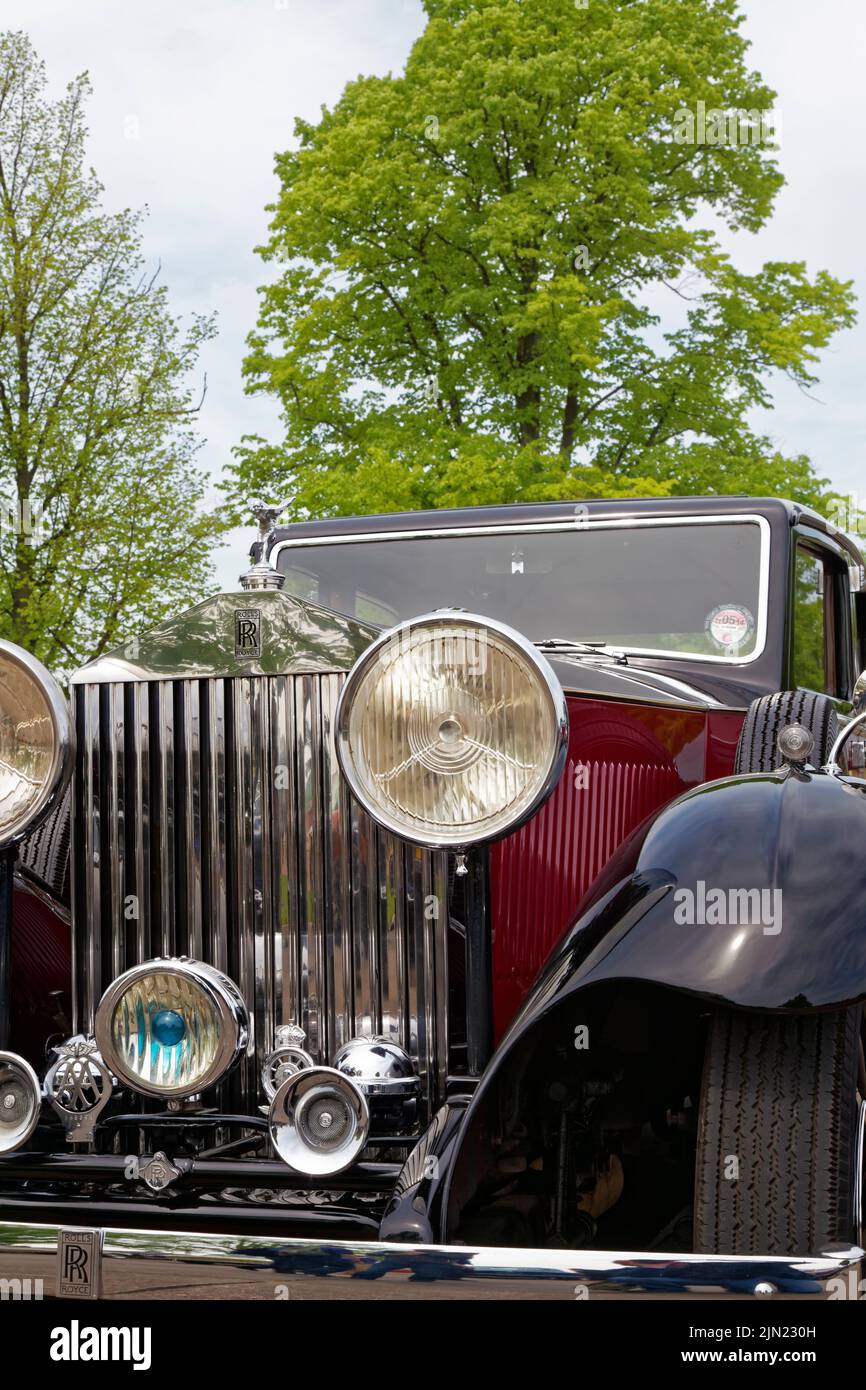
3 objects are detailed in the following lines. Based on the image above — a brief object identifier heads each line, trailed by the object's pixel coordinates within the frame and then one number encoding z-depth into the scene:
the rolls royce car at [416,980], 2.06
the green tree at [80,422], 14.68
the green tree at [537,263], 14.57
